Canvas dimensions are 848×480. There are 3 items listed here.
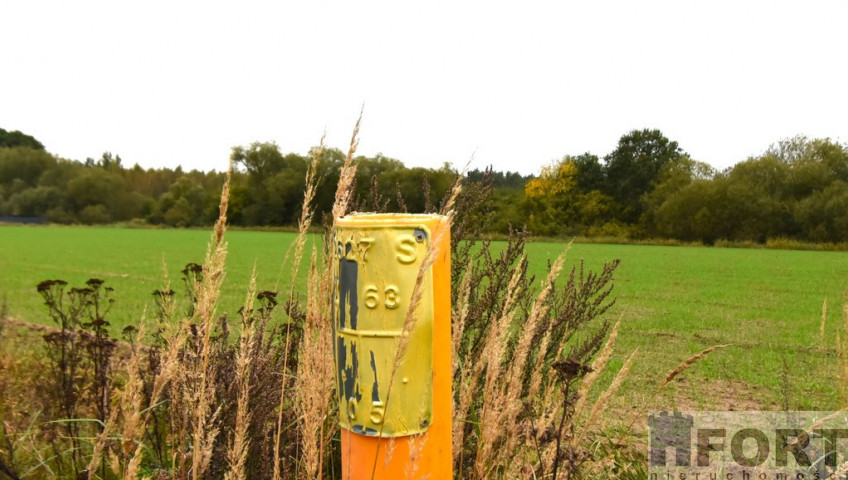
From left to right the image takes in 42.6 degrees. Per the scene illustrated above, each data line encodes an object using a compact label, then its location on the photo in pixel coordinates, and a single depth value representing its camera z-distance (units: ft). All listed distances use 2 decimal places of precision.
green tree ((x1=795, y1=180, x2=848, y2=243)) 101.78
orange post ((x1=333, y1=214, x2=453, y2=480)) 3.21
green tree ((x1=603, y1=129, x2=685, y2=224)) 131.39
